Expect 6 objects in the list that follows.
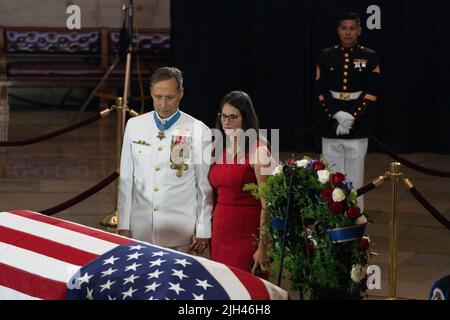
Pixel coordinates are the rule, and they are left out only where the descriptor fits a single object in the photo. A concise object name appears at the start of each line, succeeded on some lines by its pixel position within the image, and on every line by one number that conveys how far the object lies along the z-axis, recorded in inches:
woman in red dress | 353.1
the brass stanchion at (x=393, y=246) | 400.4
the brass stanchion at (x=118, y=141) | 521.7
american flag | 286.8
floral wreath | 335.7
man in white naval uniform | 362.4
